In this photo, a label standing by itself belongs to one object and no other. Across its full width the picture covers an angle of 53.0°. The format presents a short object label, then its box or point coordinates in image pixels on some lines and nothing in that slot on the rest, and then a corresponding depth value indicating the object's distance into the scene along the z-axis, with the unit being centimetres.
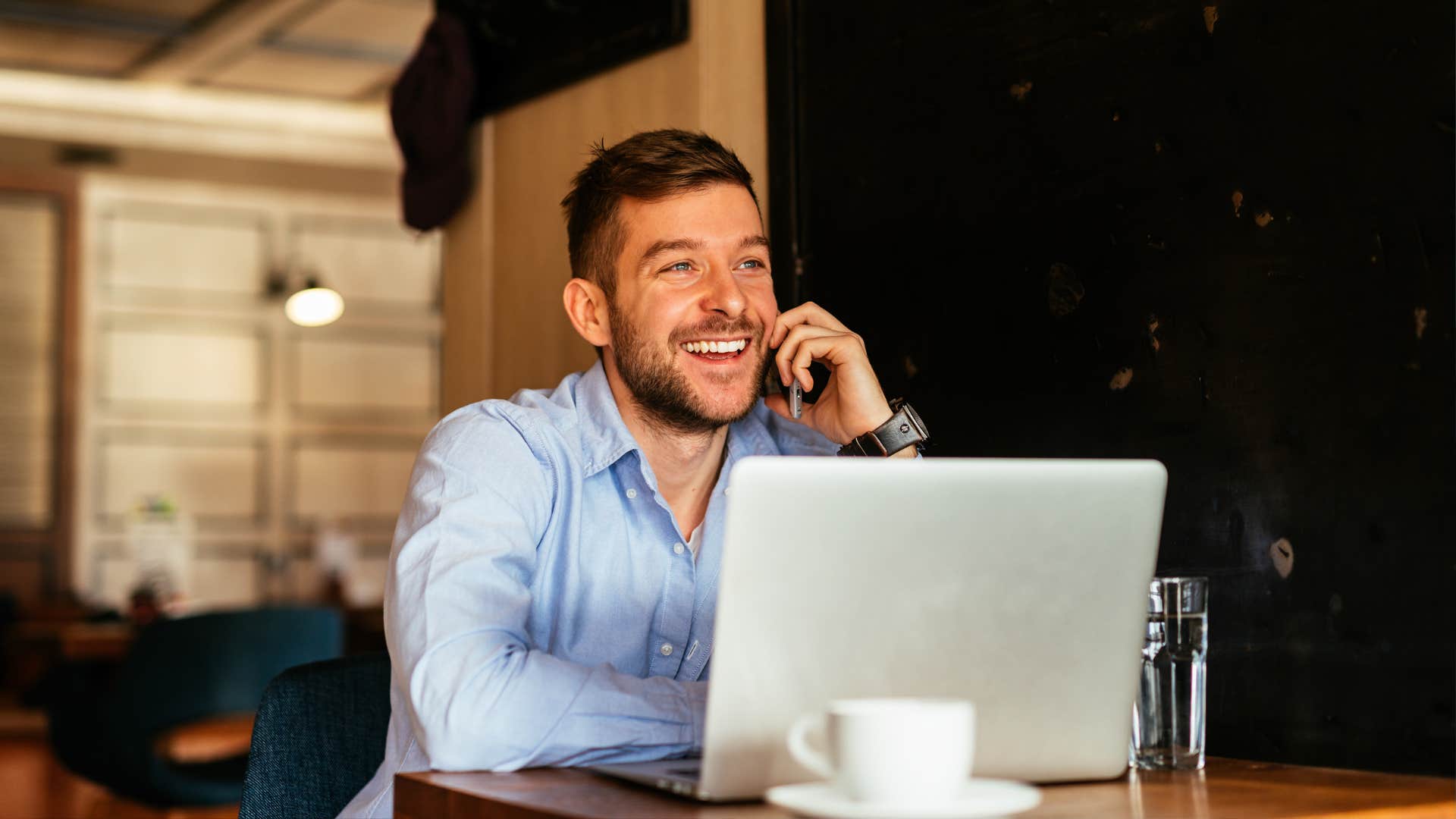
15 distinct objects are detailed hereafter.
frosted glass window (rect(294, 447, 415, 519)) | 886
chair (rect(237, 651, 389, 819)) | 171
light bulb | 641
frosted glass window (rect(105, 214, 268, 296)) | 845
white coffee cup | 94
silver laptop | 107
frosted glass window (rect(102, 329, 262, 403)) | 844
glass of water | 149
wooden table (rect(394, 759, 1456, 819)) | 113
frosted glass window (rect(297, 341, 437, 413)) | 891
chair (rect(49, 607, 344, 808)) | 402
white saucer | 93
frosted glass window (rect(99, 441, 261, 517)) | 841
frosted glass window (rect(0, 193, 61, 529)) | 823
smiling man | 146
